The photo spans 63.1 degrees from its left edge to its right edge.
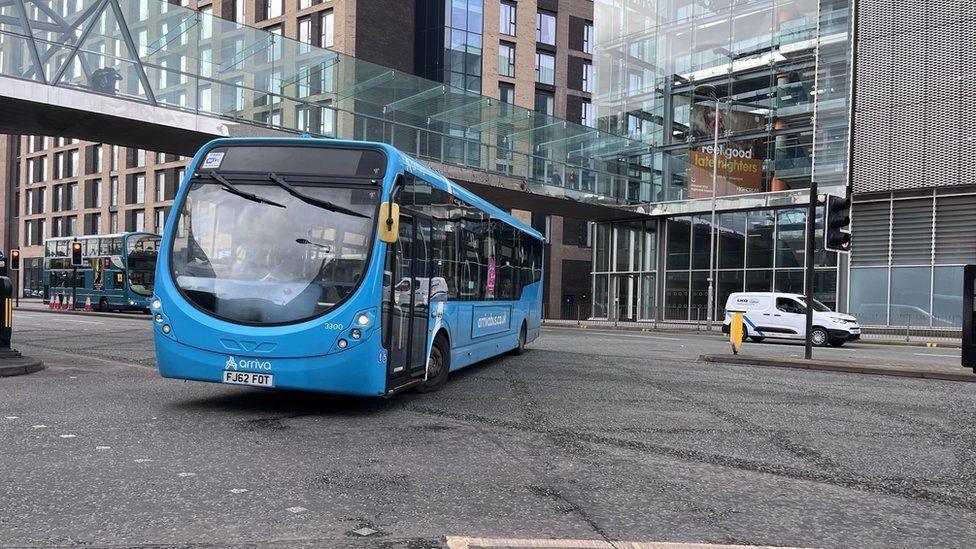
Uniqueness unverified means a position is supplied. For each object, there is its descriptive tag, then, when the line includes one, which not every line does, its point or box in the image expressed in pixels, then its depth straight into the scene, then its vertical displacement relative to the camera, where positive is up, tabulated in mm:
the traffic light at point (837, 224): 14750 +1108
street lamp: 34250 +4171
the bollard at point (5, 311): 12000 -671
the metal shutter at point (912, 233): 29781 +1987
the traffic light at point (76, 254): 36969 +670
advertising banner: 35531 +5357
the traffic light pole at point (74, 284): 39312 -790
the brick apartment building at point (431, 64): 50031 +14111
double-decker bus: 38656 -134
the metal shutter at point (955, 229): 28797 +2074
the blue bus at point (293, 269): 7766 +38
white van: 24880 -1165
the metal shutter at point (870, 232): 30781 +2033
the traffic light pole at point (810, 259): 15296 +472
